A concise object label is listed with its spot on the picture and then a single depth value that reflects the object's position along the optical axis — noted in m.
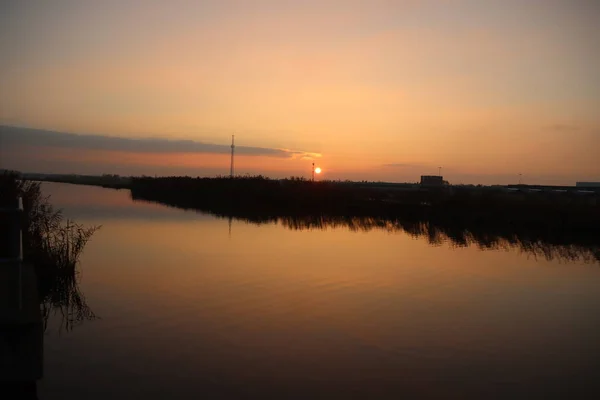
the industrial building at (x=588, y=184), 132.18
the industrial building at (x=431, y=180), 97.64
